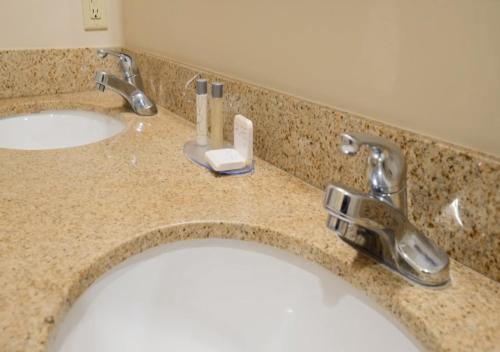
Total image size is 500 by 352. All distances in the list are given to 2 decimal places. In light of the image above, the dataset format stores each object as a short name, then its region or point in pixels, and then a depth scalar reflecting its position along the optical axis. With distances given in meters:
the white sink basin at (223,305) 0.51
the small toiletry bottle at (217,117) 0.77
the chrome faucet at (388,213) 0.44
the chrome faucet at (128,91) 1.05
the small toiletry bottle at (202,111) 0.83
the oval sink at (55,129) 1.08
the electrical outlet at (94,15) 1.21
